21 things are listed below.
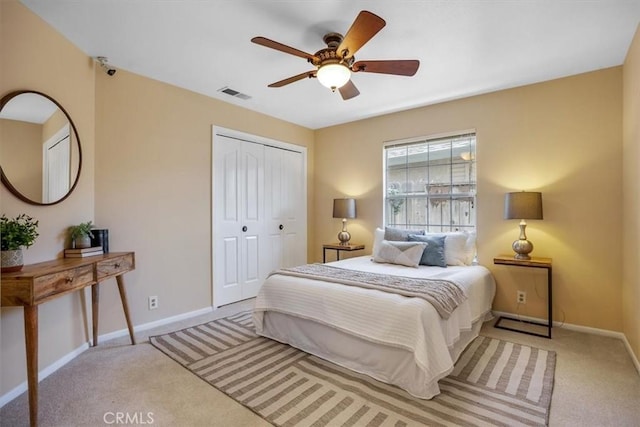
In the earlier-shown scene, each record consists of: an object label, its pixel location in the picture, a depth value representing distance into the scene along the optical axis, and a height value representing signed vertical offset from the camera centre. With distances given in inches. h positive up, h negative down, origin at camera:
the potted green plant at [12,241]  72.2 -6.7
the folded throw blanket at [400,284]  85.0 -22.3
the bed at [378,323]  77.4 -32.6
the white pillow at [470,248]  136.1 -15.9
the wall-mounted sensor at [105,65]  107.8 +52.5
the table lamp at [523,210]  117.9 +0.6
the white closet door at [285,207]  177.5 +3.1
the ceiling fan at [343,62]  76.2 +42.0
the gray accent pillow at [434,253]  131.6 -17.5
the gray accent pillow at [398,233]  145.7 -10.3
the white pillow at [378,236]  152.8 -12.3
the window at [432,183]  148.6 +14.6
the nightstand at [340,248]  172.3 -19.9
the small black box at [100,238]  104.1 -8.6
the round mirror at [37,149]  79.6 +18.5
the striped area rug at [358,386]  70.0 -46.1
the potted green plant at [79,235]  98.0 -7.0
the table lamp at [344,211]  175.5 +0.7
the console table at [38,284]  67.1 -17.4
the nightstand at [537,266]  114.7 -20.4
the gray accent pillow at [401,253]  130.0 -17.5
